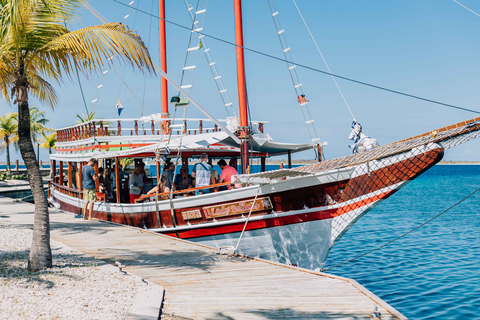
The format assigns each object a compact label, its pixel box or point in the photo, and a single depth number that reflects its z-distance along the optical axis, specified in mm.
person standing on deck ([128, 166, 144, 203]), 12312
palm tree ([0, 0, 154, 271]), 5582
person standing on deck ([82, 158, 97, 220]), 12406
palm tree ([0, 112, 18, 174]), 45094
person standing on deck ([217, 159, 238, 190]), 10336
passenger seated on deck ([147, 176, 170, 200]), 10625
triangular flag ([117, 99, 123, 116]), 19862
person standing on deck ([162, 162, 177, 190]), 10844
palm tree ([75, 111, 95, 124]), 48812
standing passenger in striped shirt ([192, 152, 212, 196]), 10328
